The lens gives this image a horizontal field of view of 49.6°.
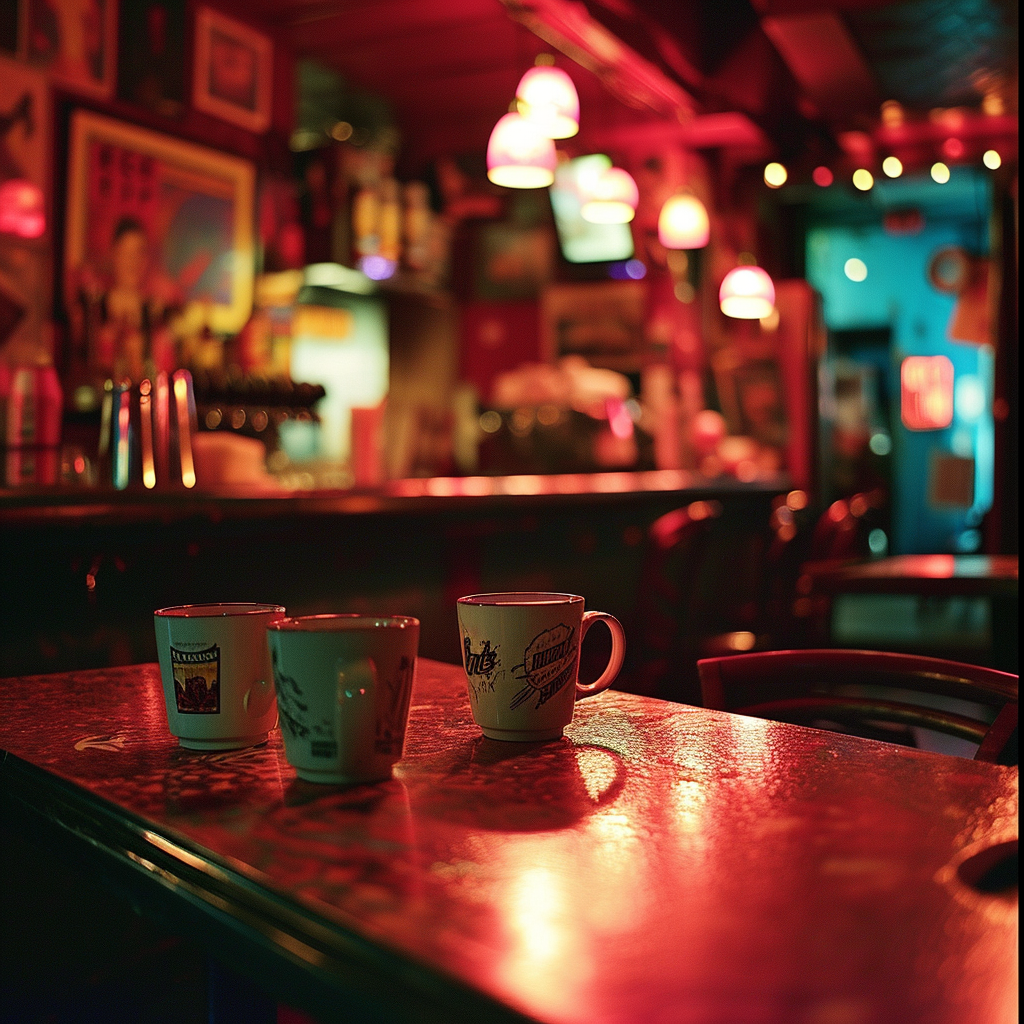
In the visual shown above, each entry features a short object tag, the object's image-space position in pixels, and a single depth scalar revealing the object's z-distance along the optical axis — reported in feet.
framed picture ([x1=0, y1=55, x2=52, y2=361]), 12.14
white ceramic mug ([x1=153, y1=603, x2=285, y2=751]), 2.63
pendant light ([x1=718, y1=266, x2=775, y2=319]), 21.06
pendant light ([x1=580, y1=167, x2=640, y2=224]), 17.48
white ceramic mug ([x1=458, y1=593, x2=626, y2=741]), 2.70
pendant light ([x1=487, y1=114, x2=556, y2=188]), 13.92
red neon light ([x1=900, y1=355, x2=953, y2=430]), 34.94
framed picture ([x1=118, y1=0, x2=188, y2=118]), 13.56
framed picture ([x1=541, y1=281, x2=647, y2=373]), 23.95
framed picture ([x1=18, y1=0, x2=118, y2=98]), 12.34
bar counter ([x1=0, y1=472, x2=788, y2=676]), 5.92
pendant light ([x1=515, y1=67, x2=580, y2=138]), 13.30
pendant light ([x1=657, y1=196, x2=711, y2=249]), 19.12
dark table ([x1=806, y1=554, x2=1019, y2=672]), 9.27
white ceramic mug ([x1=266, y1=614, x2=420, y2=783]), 2.28
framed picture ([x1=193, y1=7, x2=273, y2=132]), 14.65
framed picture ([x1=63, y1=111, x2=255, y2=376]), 13.23
